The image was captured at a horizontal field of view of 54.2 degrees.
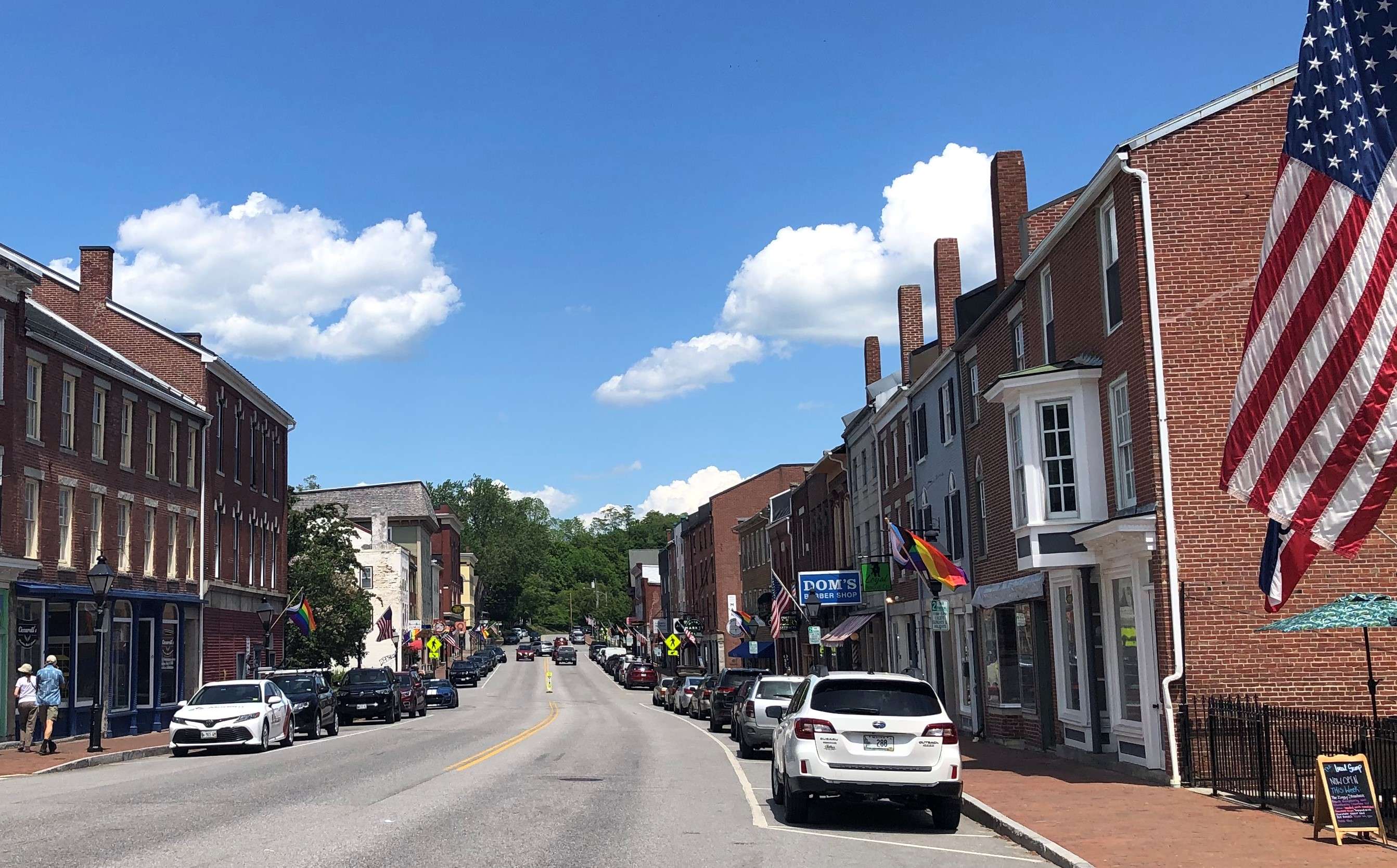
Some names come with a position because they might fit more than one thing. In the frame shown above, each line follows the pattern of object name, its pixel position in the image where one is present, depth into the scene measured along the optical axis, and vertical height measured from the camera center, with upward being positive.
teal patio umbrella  13.94 -0.18
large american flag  11.05 +2.42
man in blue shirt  27.62 -0.99
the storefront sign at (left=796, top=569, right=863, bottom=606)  42.28 +0.89
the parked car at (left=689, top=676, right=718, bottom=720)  45.09 -2.77
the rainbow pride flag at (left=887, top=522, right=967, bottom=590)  26.64 +1.10
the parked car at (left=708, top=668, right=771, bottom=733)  38.84 -2.23
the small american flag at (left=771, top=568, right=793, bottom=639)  47.38 +0.34
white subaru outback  14.69 -1.49
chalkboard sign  12.80 -1.86
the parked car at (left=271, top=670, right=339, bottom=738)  34.75 -1.76
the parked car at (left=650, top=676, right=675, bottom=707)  59.01 -3.19
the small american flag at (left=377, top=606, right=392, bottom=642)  63.97 +0.09
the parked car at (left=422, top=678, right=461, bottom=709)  58.41 -2.93
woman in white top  27.64 -1.26
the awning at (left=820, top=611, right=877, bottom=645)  43.69 -0.50
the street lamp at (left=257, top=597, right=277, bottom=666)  41.91 +0.49
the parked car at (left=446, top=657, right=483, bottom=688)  82.38 -2.93
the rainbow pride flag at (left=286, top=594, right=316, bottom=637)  46.09 +0.54
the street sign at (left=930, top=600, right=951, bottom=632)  26.55 -0.11
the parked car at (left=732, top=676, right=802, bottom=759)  26.41 -1.84
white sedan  27.44 -1.72
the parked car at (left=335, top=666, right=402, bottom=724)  43.22 -2.12
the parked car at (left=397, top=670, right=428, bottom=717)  48.19 -2.34
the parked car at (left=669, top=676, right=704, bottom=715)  50.59 -2.80
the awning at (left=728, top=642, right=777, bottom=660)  67.38 -1.69
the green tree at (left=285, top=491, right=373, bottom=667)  62.06 +1.74
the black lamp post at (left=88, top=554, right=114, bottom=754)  28.64 +1.12
